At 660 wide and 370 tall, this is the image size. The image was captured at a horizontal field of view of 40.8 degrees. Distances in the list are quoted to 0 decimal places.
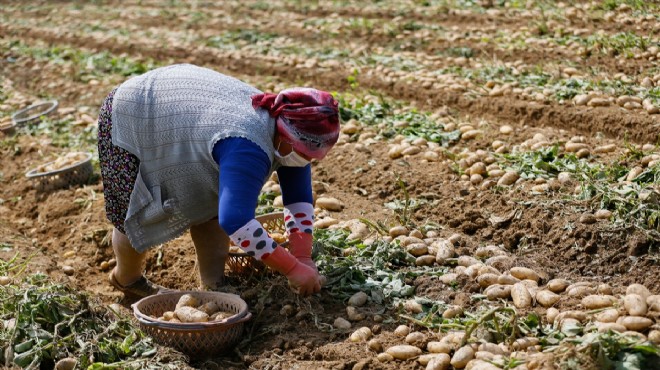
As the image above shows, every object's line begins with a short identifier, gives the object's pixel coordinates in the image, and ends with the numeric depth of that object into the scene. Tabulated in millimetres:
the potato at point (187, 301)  3324
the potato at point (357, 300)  3379
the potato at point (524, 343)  2836
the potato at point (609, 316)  2846
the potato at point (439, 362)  2844
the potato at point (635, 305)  2811
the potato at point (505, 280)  3342
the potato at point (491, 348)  2826
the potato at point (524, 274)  3389
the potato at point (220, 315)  3229
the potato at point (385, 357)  2991
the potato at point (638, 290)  2927
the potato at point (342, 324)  3250
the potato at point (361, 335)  3150
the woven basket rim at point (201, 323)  3109
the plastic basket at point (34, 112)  6617
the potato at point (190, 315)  3189
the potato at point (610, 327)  2729
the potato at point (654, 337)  2658
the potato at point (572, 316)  2924
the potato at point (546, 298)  3133
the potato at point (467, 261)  3574
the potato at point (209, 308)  3297
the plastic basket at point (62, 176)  5328
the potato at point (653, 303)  2836
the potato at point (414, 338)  3061
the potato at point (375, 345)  3074
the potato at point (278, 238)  3924
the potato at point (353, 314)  3283
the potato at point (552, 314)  2979
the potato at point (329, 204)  4496
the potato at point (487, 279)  3350
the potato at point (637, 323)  2732
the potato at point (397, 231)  3945
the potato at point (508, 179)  4480
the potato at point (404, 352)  2980
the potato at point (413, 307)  3264
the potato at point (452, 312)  3154
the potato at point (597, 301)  2969
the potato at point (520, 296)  3150
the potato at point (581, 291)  3146
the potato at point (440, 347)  2939
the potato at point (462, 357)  2820
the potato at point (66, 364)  3023
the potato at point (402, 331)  3137
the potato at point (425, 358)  2922
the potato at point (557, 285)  3248
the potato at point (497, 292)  3254
